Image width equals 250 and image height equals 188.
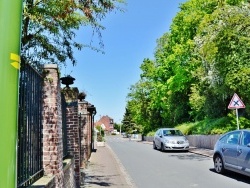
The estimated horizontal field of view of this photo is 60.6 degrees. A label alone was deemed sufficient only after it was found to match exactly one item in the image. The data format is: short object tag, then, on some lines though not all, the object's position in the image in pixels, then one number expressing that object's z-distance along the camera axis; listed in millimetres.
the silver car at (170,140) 14564
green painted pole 848
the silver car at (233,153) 6478
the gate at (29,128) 2458
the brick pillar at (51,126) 3343
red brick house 100166
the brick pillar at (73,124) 5909
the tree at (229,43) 10643
